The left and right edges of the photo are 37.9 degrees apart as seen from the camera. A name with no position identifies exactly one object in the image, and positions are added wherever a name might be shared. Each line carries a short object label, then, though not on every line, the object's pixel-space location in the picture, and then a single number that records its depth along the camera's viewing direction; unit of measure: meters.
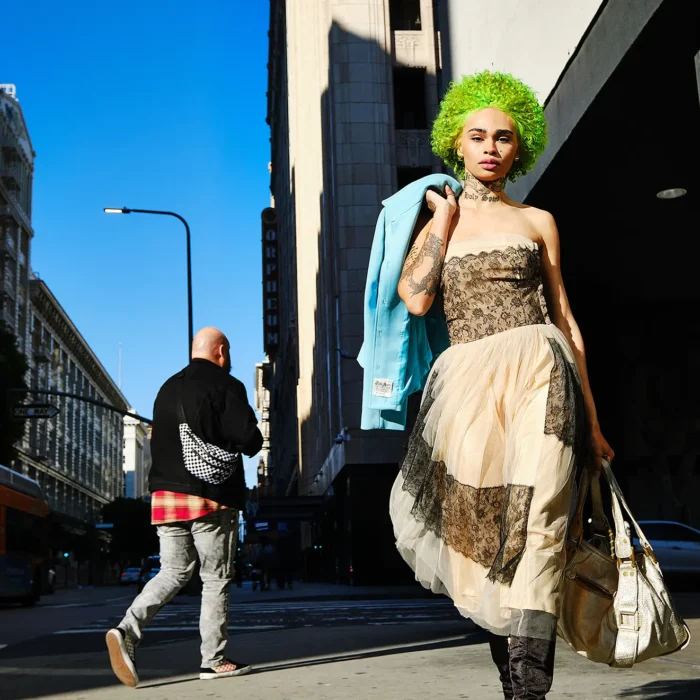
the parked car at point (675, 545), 19.33
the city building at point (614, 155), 6.81
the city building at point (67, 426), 81.00
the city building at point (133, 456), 175.00
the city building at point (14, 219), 72.25
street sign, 24.42
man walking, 5.85
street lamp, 27.14
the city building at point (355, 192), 29.50
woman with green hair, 3.13
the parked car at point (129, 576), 81.81
